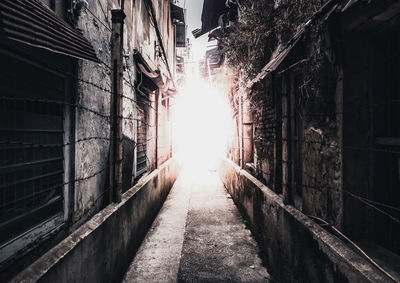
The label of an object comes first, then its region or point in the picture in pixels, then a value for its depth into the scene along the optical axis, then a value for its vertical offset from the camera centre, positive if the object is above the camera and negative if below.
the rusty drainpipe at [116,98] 3.14 +0.65
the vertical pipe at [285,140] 3.09 +0.01
